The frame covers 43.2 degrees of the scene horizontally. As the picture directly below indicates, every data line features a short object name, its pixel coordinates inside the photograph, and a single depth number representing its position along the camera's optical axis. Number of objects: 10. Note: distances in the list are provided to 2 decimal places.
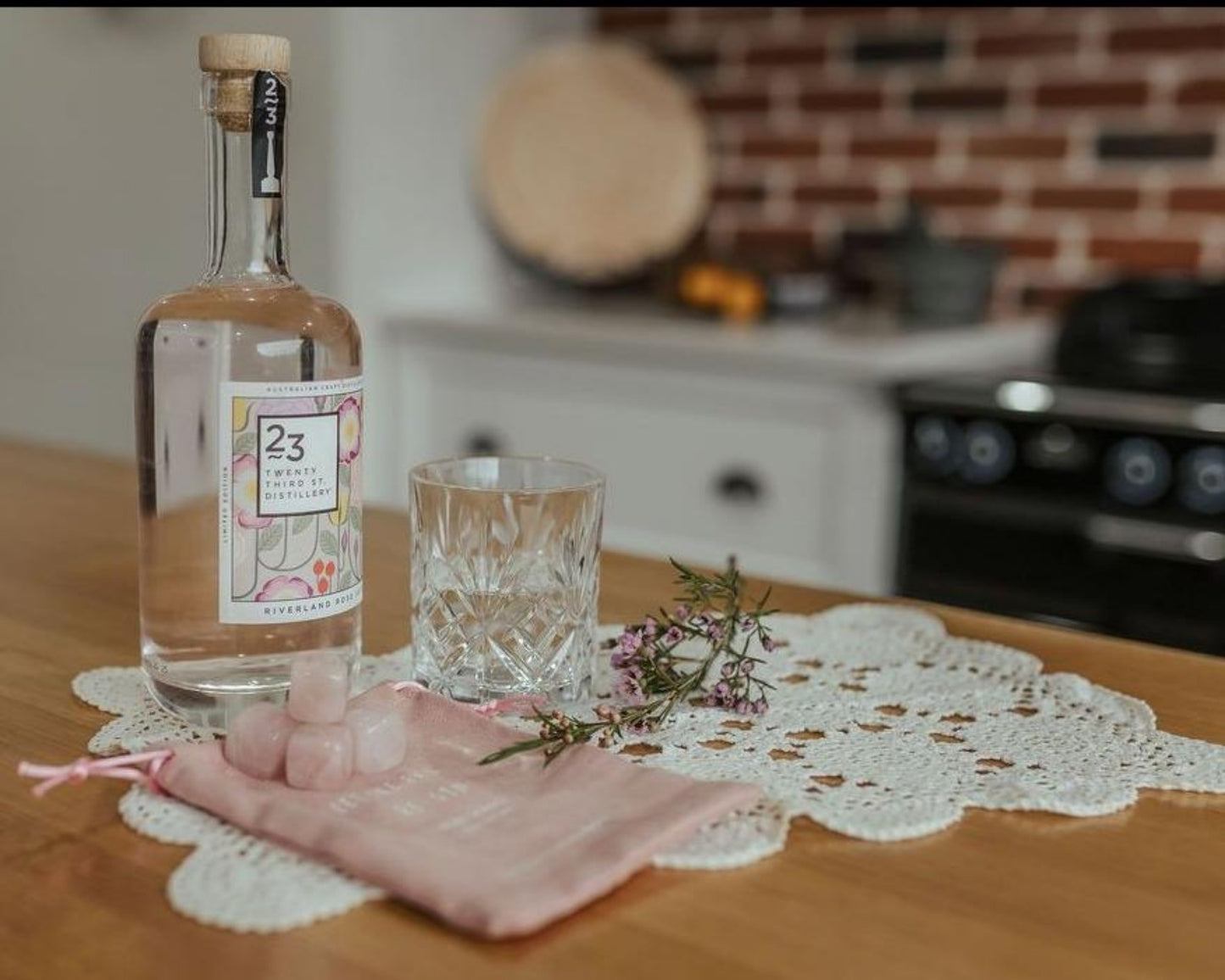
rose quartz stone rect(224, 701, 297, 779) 0.68
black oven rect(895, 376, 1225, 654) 1.91
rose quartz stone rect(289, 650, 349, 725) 0.69
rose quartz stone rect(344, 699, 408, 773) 0.69
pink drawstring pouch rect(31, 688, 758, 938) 0.58
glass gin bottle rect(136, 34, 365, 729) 0.75
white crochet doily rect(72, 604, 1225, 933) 0.62
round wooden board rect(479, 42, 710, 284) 2.88
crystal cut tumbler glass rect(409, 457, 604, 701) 0.80
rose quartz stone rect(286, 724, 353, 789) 0.67
